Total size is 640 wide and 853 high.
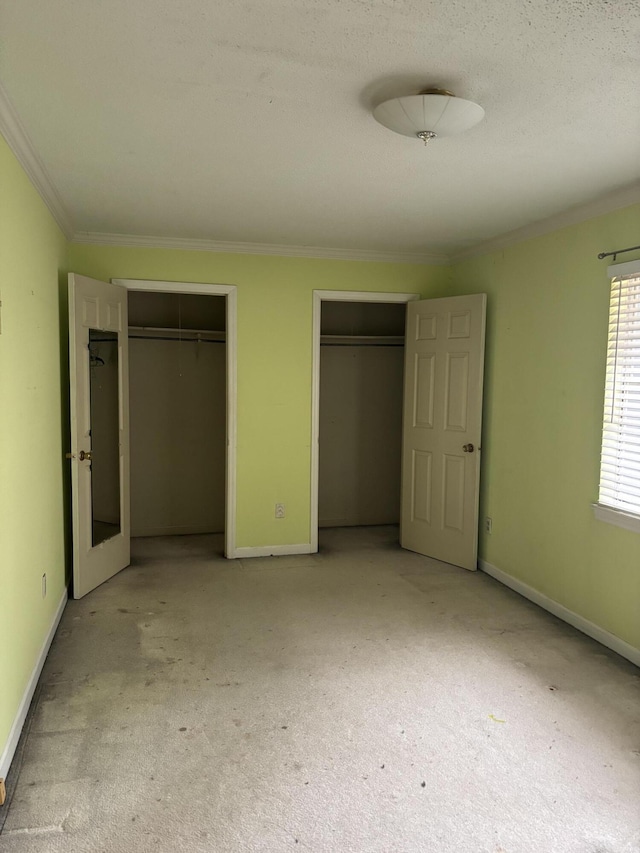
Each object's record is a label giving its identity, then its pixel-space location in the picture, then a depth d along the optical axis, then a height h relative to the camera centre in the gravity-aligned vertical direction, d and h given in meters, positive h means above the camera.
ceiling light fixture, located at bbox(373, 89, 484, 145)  2.12 +0.97
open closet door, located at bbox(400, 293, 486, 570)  4.64 -0.34
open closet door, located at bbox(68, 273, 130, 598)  4.00 -0.35
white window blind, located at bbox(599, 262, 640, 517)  3.23 -0.07
